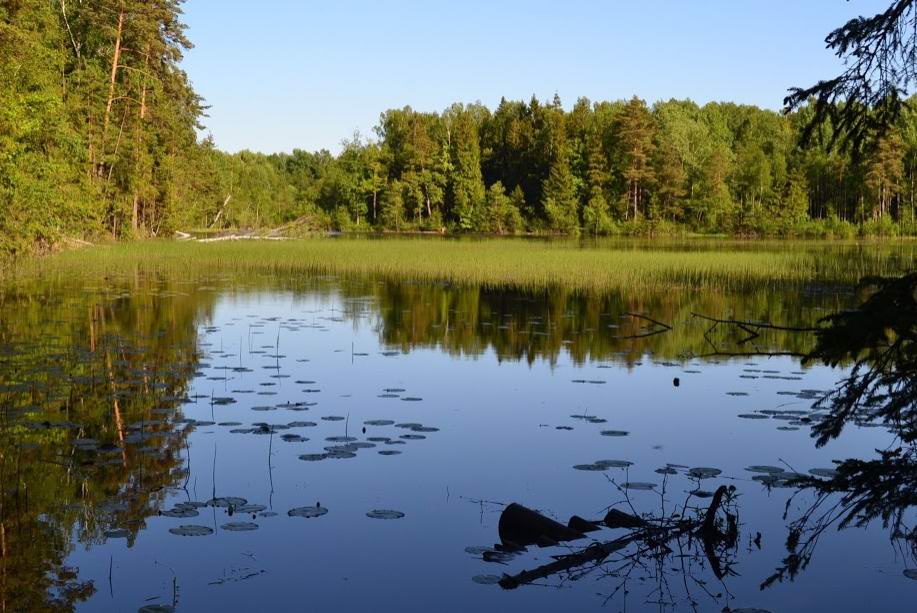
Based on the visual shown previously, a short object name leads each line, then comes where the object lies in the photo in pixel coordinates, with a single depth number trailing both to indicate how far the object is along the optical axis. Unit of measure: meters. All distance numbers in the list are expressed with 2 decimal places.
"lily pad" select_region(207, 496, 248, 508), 6.66
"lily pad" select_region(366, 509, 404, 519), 6.55
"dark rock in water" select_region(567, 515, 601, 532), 6.28
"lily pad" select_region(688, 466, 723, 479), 7.65
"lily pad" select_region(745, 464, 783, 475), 7.69
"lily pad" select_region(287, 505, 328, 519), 6.53
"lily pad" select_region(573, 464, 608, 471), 7.78
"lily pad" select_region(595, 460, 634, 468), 7.88
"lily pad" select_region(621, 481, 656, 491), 7.17
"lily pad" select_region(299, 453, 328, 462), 7.91
